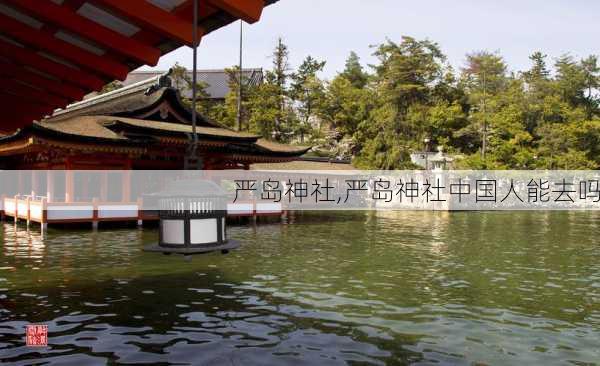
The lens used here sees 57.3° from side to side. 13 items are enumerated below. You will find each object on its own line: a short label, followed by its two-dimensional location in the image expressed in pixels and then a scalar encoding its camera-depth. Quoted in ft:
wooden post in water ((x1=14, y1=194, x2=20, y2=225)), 80.43
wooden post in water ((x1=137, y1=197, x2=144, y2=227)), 77.36
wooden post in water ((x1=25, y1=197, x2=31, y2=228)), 74.94
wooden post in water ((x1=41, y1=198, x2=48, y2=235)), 69.75
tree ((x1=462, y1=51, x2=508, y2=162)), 154.10
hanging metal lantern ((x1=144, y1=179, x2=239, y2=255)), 13.51
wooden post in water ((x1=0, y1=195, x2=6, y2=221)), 89.45
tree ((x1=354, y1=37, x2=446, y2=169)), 159.12
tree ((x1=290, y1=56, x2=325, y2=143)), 166.61
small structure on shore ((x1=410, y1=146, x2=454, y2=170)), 138.92
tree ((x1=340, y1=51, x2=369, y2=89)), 207.21
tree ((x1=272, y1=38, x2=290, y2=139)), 161.89
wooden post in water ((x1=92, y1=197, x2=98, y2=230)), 73.45
